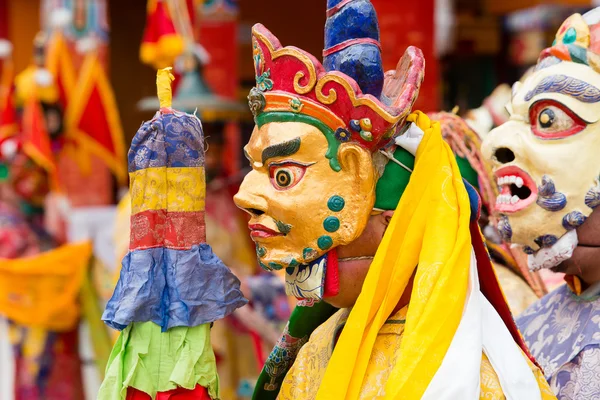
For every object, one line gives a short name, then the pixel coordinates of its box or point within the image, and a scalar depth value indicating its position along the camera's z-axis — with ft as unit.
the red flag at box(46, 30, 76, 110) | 43.19
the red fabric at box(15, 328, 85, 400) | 38.34
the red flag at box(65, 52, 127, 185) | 41.93
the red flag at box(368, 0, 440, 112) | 39.32
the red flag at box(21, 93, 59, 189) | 40.19
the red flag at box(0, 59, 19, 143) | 42.24
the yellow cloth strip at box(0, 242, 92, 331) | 36.81
